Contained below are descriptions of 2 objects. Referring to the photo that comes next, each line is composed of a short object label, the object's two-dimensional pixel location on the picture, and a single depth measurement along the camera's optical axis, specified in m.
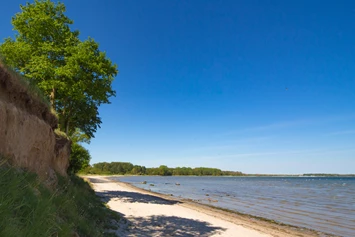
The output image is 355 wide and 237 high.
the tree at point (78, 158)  29.64
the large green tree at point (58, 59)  17.67
